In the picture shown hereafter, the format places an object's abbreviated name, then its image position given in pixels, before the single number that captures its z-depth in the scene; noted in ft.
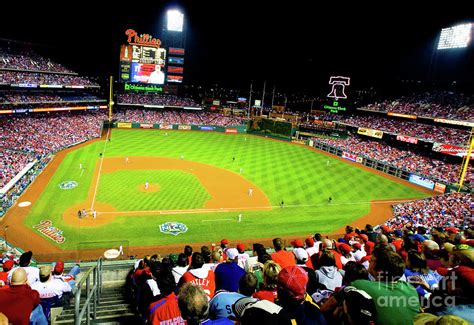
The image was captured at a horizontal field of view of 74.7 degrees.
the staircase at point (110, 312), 21.32
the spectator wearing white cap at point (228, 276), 17.71
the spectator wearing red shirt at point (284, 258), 23.53
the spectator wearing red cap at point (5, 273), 24.42
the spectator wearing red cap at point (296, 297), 11.01
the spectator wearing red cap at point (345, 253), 27.06
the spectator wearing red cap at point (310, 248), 31.69
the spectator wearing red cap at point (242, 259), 27.02
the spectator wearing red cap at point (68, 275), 24.31
